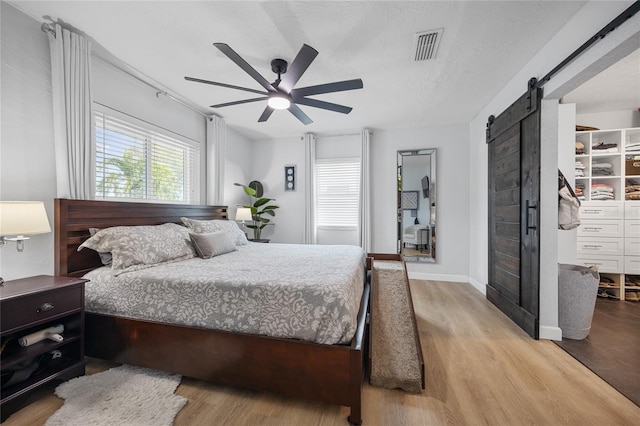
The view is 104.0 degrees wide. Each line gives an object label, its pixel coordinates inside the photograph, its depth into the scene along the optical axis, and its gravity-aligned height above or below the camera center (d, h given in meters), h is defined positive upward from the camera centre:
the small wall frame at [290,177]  5.07 +0.66
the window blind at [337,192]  4.81 +0.34
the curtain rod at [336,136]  4.78 +1.44
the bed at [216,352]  1.41 -0.91
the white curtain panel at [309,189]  4.82 +0.39
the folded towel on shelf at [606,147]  3.46 +0.87
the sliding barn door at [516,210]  2.43 -0.01
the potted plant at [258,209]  4.65 +0.01
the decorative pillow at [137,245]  2.04 -0.31
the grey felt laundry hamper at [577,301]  2.35 -0.87
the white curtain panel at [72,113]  2.08 +0.84
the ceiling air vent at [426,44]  2.12 +1.48
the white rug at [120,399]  1.43 -1.20
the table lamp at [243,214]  4.16 -0.08
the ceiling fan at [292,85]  1.84 +1.10
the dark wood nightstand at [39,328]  1.43 -0.79
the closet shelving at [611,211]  3.32 -0.03
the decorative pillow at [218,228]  2.93 -0.23
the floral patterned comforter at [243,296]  1.48 -0.57
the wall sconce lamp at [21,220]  1.46 -0.06
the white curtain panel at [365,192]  4.54 +0.31
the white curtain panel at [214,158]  3.90 +0.80
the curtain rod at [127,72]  2.04 +1.49
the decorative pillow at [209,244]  2.51 -0.36
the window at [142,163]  2.59 +0.57
